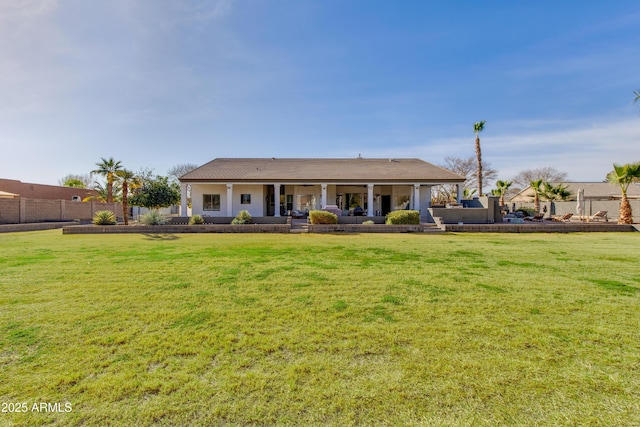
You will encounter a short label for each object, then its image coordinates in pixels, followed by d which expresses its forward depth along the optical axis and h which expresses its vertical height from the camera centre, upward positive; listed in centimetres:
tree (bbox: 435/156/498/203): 4543 +601
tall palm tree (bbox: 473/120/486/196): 3017 +763
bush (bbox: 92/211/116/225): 1675 -24
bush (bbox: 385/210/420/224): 1668 -45
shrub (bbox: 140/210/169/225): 1636 -28
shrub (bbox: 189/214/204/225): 1769 -41
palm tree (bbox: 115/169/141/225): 1792 +222
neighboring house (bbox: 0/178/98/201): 3497 +339
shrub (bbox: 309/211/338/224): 1669 -34
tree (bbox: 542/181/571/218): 2923 +159
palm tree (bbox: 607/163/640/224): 1773 +187
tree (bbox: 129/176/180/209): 2612 +169
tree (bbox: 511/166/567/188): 5994 +708
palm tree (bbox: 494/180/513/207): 3023 +251
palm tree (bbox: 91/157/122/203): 3209 +575
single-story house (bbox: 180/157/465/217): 2123 +214
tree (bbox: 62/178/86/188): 4584 +523
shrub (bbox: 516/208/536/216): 2583 -33
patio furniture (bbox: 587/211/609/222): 2225 -73
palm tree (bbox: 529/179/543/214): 2718 +174
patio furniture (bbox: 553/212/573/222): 2311 -84
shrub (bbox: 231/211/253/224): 1798 -36
